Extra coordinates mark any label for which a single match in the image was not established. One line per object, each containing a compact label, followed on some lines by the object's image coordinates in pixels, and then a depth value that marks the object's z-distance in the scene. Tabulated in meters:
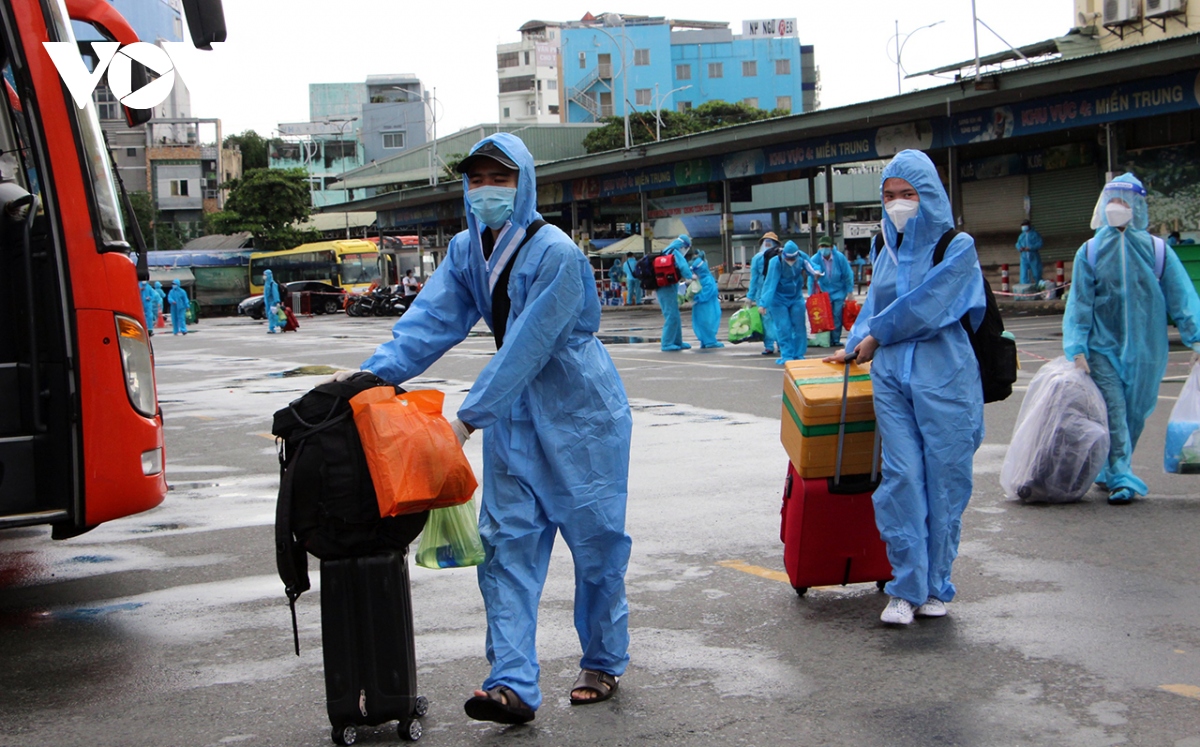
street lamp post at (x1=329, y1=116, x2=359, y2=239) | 98.15
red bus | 5.18
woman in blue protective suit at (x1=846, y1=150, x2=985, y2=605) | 4.82
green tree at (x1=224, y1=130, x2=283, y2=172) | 106.88
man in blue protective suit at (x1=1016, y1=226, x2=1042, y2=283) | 30.12
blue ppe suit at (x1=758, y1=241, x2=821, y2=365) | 17.39
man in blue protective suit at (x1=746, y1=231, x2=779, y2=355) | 18.42
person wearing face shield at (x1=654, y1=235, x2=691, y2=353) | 20.53
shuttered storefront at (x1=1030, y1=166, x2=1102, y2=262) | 29.55
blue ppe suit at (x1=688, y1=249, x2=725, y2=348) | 20.70
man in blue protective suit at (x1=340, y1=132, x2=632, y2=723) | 3.85
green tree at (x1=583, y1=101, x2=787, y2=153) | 68.31
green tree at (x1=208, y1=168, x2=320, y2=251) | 71.62
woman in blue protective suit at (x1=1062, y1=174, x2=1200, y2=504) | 7.00
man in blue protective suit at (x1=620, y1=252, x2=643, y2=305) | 42.67
